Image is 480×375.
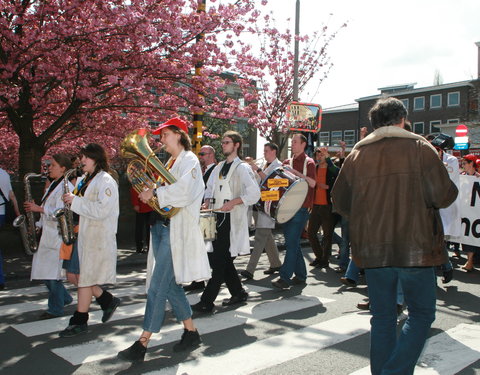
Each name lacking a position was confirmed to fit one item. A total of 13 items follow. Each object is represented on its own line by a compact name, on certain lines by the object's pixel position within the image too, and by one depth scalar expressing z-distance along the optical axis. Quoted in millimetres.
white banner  8656
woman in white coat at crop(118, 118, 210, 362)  4082
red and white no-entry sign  18073
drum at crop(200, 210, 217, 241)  5225
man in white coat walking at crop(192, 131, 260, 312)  5797
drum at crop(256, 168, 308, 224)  6809
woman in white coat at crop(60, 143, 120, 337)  4699
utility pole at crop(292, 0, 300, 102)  16203
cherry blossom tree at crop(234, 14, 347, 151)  19547
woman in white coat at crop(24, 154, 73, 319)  5395
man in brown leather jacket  3055
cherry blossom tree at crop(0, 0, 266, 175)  9906
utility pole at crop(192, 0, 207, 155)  10797
